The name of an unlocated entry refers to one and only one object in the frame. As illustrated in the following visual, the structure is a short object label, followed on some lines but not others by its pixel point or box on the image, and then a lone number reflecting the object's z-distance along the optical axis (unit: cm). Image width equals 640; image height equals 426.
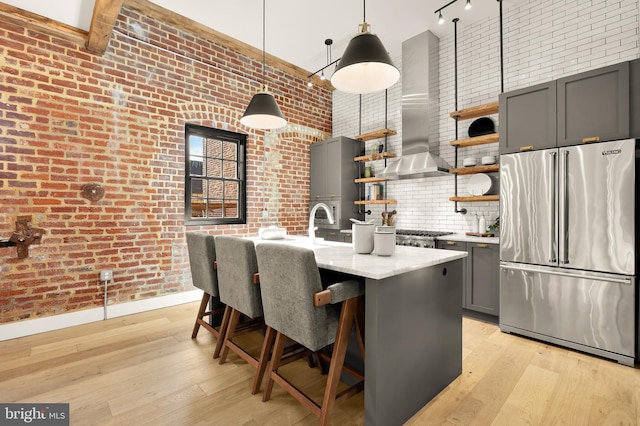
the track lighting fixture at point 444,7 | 332
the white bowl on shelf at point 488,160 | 372
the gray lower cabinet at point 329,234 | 515
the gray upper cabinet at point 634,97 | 245
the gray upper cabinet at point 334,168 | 521
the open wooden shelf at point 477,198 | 355
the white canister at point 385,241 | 204
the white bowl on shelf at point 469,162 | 386
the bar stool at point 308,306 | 162
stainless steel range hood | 431
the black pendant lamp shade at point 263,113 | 286
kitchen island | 162
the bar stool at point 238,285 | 210
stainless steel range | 371
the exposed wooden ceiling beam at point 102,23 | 266
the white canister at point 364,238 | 215
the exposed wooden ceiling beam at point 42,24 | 297
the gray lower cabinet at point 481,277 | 327
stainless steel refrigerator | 246
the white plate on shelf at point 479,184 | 391
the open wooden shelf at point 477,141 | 360
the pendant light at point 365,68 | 192
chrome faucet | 276
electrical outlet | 344
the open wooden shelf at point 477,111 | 365
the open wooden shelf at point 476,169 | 362
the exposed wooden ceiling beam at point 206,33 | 370
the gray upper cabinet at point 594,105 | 250
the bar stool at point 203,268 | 261
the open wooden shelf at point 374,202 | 481
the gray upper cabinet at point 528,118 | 285
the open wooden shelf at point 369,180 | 501
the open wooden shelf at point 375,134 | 489
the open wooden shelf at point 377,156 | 484
